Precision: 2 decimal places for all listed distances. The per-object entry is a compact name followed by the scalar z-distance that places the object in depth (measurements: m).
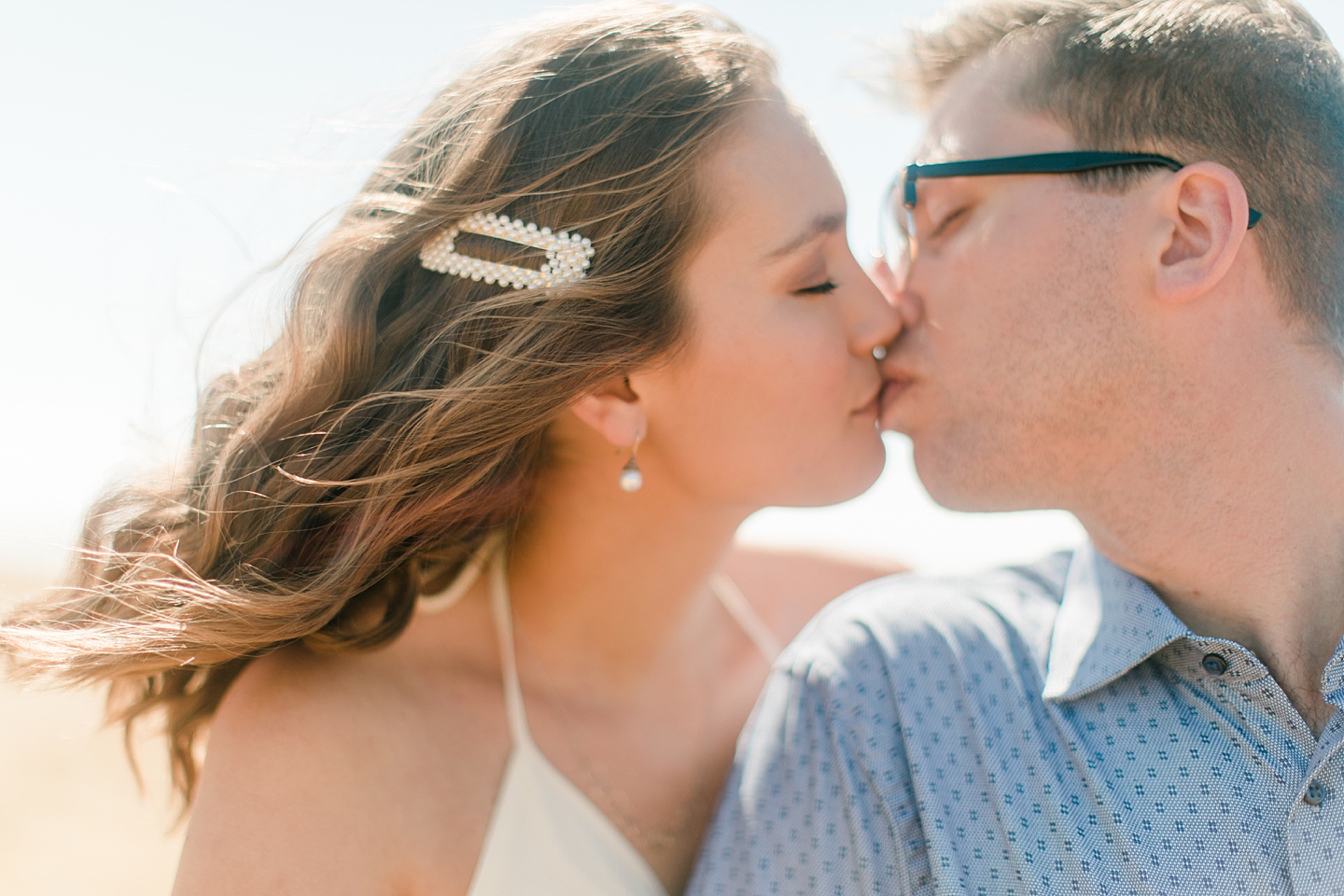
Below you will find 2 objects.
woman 0.70
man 0.65
